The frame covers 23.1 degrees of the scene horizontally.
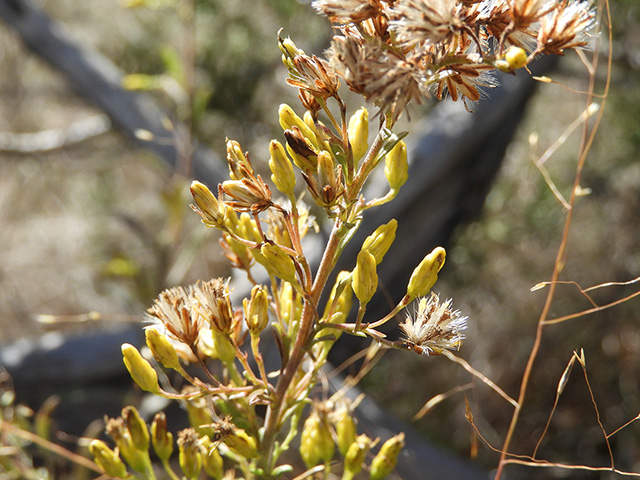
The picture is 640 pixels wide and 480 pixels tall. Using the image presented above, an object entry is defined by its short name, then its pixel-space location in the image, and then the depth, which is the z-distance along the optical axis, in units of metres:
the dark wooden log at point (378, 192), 0.52
